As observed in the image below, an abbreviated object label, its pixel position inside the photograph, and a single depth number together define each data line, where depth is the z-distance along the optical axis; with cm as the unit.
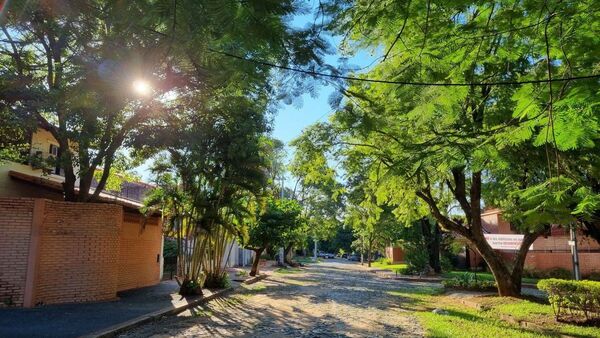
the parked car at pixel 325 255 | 10942
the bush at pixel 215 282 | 2042
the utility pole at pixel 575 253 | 1702
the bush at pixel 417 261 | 3441
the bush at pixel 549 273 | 2754
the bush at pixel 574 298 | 1176
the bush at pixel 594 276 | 2638
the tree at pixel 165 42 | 401
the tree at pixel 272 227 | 2892
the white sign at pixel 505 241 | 1873
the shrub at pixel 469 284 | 2088
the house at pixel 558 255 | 2909
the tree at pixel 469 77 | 515
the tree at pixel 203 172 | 1567
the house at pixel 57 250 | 1284
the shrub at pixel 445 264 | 3910
